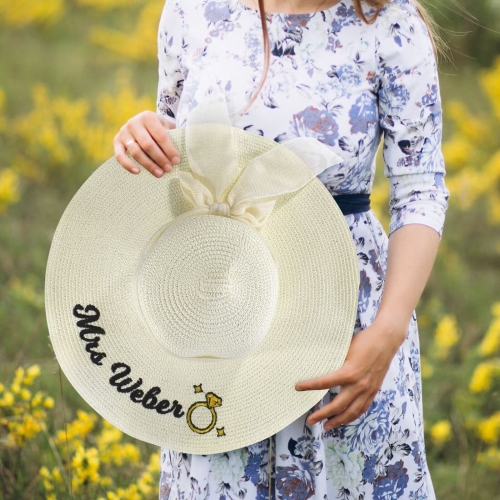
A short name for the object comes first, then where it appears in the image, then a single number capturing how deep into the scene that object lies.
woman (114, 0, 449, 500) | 2.48
